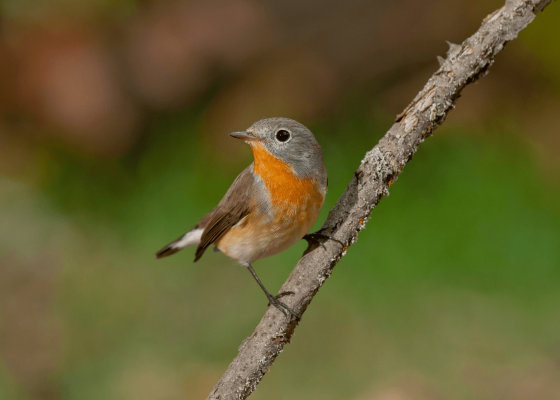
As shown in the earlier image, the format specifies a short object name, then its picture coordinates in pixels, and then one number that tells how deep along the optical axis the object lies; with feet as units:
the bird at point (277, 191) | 17.93
